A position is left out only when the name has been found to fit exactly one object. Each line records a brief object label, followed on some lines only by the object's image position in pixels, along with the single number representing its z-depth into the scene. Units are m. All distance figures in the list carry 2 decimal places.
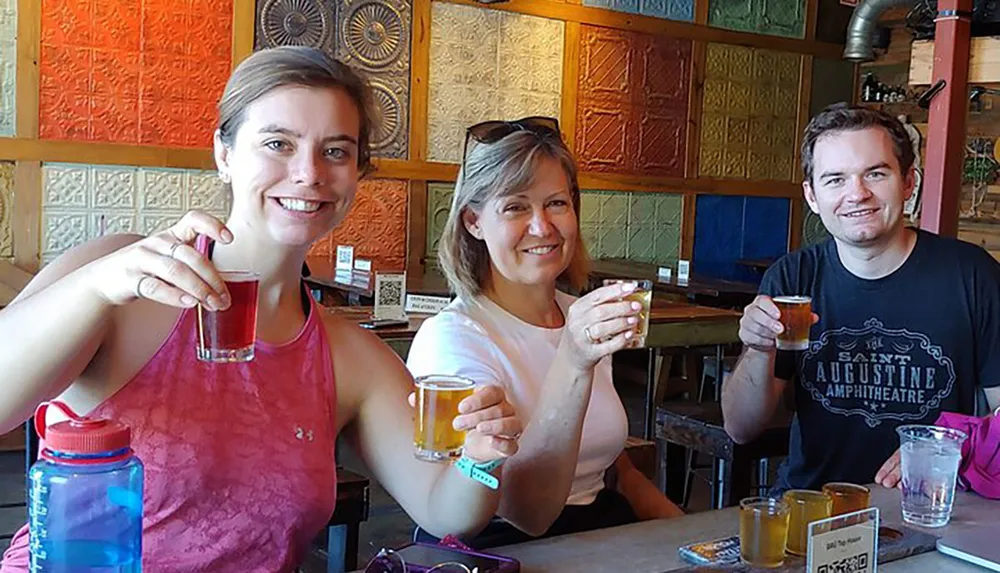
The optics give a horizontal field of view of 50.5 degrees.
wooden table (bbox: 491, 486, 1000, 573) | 1.61
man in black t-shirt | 2.58
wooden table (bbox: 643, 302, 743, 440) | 4.73
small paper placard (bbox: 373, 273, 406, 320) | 4.29
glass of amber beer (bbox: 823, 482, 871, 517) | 1.77
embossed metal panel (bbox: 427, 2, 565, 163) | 7.48
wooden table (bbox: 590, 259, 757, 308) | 6.20
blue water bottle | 1.18
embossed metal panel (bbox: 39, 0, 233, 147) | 6.20
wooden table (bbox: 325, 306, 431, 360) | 4.00
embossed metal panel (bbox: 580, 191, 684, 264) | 8.33
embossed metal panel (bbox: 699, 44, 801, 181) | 8.78
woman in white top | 2.12
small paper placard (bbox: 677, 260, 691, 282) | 6.69
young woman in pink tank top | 1.59
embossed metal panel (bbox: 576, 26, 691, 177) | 8.12
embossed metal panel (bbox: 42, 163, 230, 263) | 6.31
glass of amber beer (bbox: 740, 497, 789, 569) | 1.59
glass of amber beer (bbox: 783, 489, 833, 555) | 1.66
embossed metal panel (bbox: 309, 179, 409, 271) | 7.27
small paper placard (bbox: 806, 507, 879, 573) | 1.43
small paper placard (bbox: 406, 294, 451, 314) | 4.54
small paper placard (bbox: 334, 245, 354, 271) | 6.21
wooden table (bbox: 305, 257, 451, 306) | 5.41
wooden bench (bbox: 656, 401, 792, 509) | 3.08
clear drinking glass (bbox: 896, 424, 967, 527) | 1.89
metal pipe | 7.82
